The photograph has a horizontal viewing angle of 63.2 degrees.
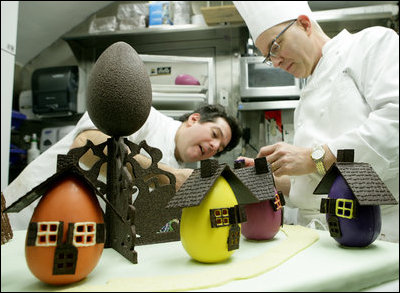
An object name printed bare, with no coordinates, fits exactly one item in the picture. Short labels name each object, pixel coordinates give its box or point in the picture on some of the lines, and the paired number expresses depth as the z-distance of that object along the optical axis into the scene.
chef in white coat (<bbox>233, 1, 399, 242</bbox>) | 0.91
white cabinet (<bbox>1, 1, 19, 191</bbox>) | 1.56
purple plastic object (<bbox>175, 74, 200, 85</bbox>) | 2.61
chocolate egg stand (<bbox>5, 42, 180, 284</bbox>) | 0.63
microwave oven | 2.67
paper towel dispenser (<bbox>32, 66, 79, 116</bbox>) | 3.01
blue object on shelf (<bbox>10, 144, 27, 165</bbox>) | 2.85
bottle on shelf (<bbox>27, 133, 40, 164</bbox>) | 2.97
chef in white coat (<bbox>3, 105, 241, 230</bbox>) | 1.26
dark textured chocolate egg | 0.63
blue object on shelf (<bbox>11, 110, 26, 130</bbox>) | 2.88
